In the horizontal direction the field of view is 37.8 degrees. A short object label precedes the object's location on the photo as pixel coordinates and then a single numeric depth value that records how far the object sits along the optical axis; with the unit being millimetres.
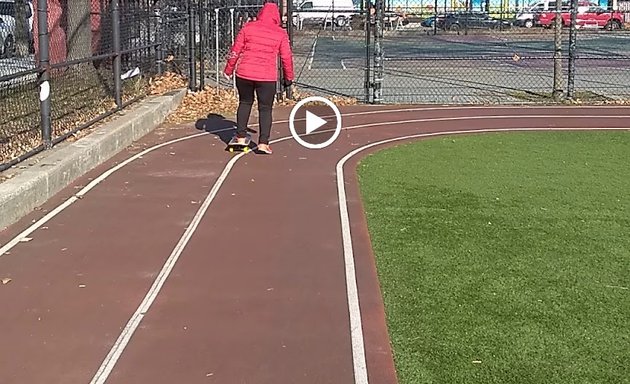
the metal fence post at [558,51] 17453
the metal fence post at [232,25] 19722
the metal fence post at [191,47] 16531
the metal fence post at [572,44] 17375
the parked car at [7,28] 9484
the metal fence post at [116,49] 12906
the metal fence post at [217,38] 17297
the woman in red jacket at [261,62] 11242
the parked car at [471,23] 32094
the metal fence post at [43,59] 9539
